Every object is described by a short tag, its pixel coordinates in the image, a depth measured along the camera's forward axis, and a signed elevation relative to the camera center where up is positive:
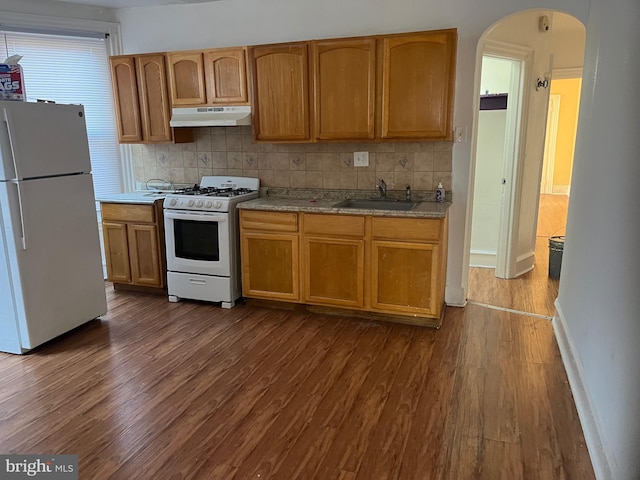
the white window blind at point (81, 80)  4.23 +0.64
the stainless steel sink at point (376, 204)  3.85 -0.47
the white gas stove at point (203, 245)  3.93 -0.82
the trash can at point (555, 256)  4.64 -1.08
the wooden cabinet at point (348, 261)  3.46 -0.88
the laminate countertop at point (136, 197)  4.21 -0.44
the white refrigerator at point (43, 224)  3.00 -0.50
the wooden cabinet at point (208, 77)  3.96 +0.60
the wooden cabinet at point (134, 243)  4.22 -0.85
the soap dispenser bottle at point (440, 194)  3.79 -0.38
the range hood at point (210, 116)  3.94 +0.27
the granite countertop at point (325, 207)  3.41 -0.46
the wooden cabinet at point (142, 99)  4.22 +0.44
